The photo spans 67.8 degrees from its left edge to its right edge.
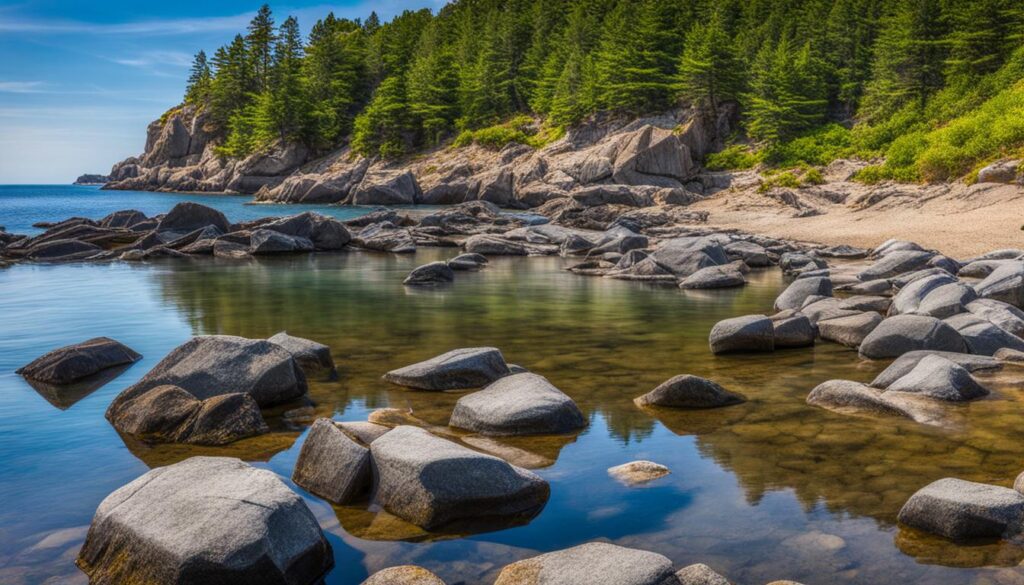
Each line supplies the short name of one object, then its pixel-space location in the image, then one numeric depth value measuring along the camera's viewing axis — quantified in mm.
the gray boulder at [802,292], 13484
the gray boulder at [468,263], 21438
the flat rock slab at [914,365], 8164
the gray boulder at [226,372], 7438
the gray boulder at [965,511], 4594
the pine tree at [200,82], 100894
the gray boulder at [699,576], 3920
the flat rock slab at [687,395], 7605
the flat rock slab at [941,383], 7523
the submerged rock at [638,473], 5715
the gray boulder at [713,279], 17406
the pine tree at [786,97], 47312
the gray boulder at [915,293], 11993
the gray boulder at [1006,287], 13125
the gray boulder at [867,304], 12547
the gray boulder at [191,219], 28484
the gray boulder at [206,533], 3881
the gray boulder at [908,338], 9289
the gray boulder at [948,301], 11047
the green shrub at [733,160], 46844
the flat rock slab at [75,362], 8828
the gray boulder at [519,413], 6770
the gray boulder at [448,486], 4902
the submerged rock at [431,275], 18016
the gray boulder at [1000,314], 10484
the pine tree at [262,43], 91438
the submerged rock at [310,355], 9055
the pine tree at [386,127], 69688
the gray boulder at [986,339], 9492
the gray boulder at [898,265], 17312
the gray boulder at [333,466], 5270
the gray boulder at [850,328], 10352
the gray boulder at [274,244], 25750
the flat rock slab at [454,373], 8281
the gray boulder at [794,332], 10398
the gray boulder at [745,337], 10141
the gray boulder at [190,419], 6629
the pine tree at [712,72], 52594
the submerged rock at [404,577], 3941
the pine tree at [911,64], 44594
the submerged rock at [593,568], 3752
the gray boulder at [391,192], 55031
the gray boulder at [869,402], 7086
